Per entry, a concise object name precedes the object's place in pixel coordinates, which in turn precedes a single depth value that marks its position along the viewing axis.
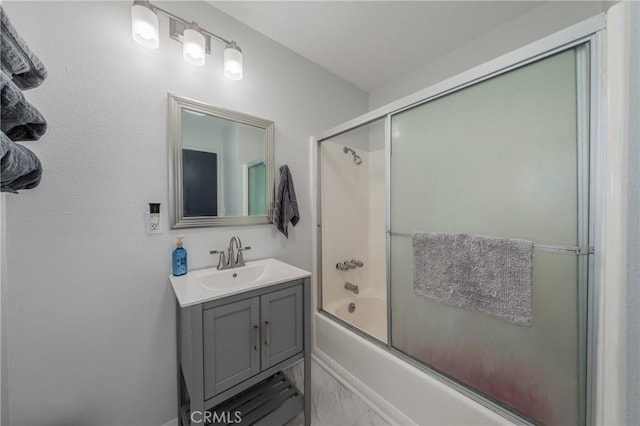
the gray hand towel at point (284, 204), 1.62
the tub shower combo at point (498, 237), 0.84
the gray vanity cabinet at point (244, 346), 0.96
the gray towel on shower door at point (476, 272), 0.95
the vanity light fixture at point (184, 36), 1.07
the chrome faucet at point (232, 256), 1.38
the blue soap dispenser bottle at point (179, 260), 1.23
